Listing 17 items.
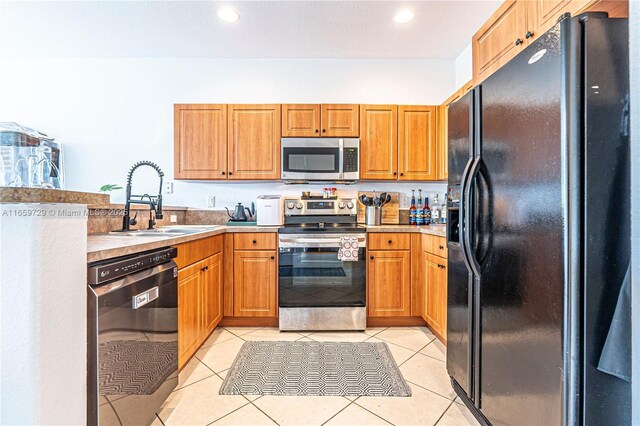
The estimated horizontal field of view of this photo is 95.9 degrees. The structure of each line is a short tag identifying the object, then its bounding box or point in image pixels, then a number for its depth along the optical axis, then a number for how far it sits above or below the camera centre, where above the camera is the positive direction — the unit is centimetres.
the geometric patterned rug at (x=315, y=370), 165 -100
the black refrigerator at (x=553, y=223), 77 -3
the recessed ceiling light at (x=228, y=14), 229 +162
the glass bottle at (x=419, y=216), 295 -3
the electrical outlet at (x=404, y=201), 316 +13
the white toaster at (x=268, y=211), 266 +2
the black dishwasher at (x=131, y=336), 96 -49
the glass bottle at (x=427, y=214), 299 -1
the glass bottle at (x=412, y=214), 298 -1
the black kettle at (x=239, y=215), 292 -2
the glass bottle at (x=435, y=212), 305 +1
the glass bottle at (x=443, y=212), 305 +1
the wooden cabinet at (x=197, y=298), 171 -58
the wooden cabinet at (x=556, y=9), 105 +89
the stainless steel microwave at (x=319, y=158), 276 +53
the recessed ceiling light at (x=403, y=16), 229 +160
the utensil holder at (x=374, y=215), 283 -2
